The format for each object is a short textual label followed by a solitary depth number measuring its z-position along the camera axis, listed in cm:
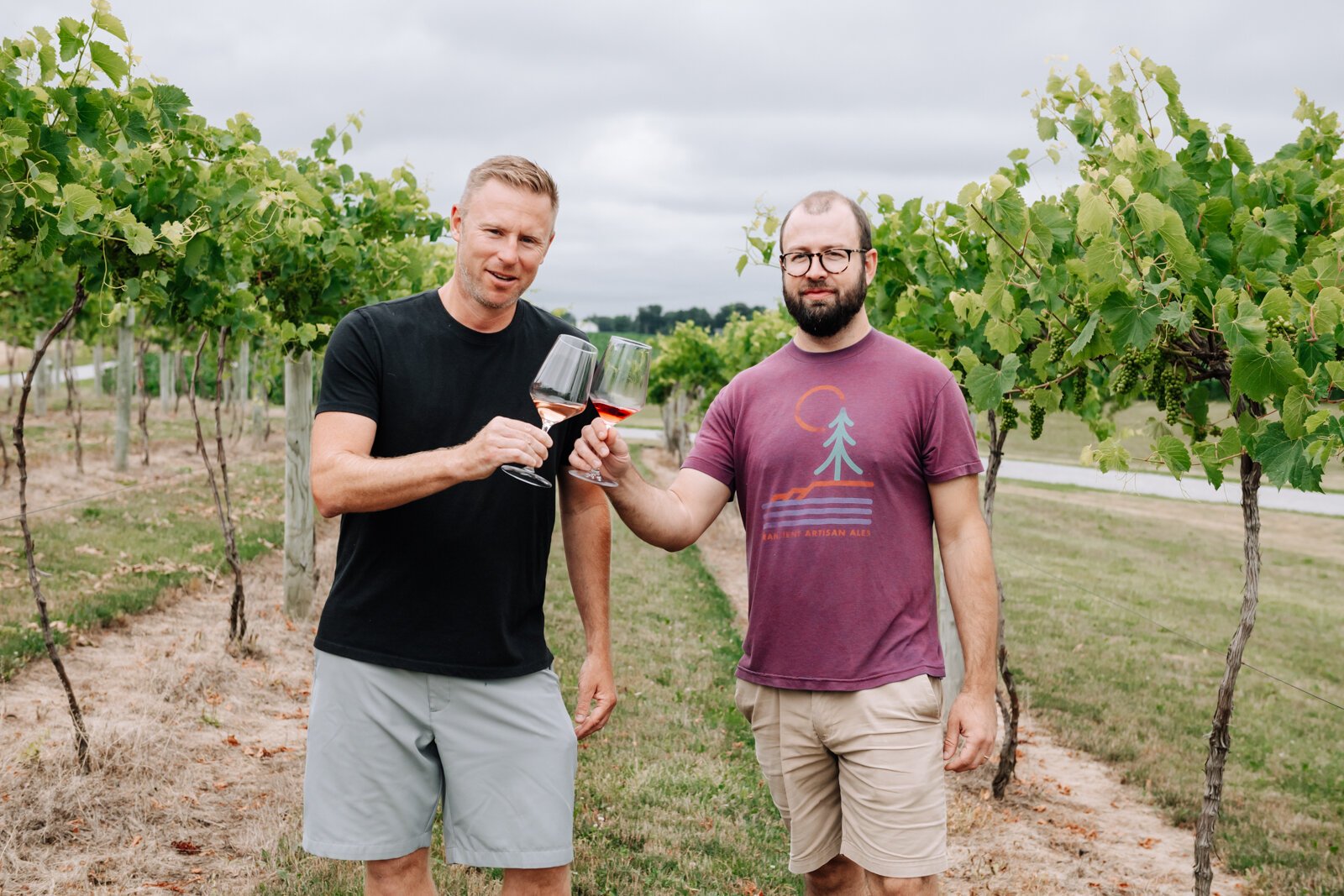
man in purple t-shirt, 276
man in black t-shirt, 252
